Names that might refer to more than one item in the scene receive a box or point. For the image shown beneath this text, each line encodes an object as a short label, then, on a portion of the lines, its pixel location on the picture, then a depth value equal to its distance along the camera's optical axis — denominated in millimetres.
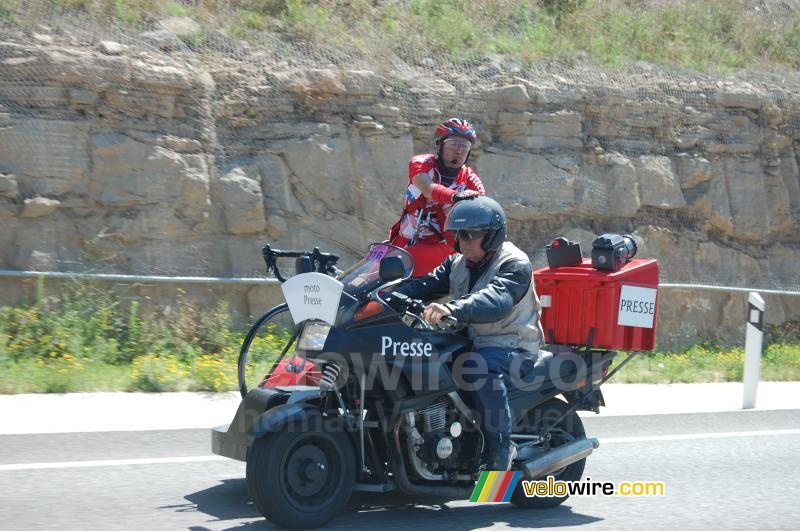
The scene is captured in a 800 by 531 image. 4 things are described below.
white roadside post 21250
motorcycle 10625
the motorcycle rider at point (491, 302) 11531
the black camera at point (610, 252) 13203
